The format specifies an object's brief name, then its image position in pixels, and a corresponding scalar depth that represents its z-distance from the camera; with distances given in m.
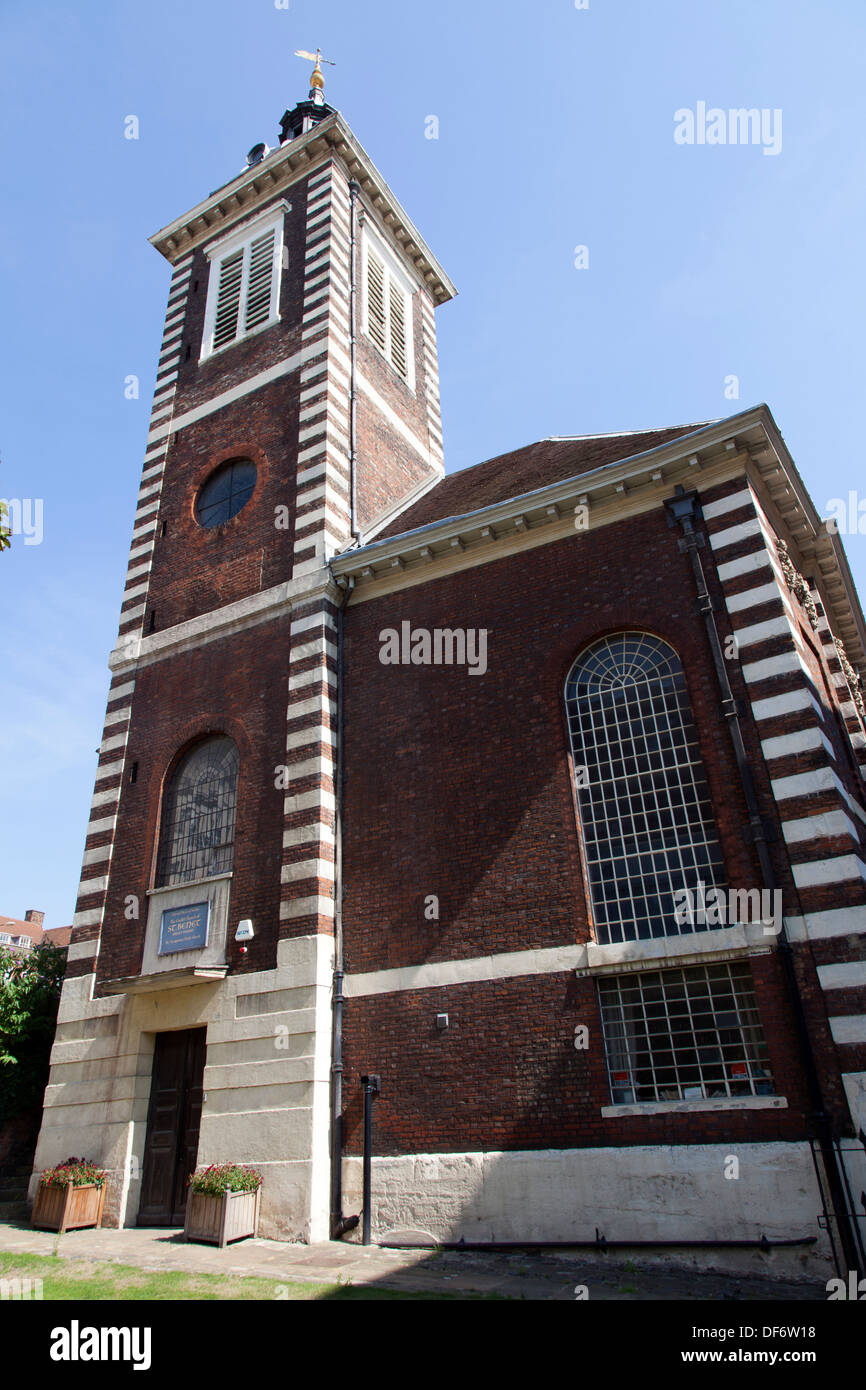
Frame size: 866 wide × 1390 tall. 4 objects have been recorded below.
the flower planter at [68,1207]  14.19
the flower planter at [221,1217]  12.52
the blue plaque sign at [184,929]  15.99
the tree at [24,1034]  18.70
